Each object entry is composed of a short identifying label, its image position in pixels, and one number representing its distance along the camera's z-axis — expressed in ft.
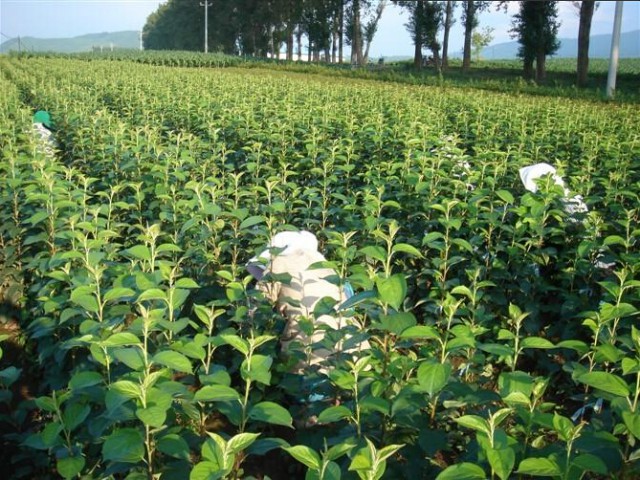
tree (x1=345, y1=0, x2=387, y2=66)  165.19
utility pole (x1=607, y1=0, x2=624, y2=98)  62.34
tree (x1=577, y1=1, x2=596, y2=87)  87.10
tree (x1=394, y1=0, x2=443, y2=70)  138.00
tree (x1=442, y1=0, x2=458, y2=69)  133.59
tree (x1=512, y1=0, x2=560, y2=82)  104.88
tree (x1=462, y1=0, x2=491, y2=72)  127.03
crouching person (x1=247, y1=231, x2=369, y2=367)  10.92
